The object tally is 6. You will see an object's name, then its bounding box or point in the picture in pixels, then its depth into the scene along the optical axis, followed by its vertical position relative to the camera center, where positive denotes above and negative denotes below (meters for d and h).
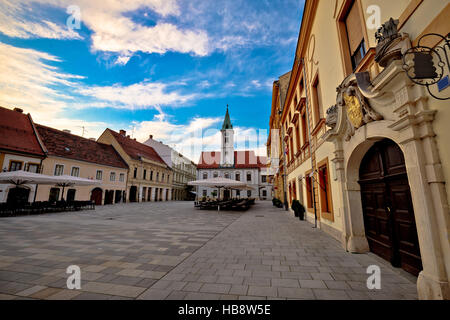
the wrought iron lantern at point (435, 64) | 2.43 +1.68
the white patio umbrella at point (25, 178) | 12.11 +1.04
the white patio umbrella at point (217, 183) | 16.88 +0.98
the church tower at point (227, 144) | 52.53 +14.01
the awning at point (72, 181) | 14.35 +1.02
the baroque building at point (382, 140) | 2.64 +1.08
